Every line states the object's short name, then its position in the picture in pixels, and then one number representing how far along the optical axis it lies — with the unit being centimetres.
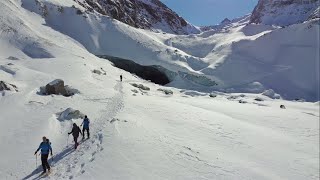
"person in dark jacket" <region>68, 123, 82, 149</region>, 1026
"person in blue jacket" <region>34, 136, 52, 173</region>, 864
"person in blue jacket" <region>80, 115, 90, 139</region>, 1106
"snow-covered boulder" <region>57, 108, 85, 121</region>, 1292
